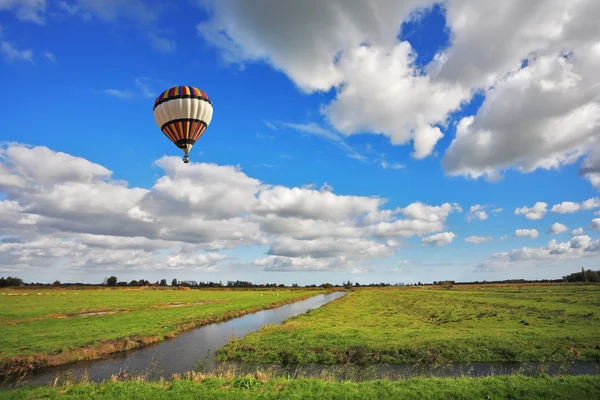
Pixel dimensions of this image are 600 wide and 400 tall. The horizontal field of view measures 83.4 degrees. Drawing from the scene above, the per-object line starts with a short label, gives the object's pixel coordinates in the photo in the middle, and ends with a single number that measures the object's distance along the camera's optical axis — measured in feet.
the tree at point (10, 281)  513.66
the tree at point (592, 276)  429.46
